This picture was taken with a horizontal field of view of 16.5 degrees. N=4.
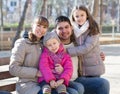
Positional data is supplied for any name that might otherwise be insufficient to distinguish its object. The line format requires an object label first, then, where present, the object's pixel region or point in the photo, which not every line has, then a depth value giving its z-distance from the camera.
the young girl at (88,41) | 5.17
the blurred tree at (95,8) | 21.03
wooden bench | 4.94
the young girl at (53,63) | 4.48
